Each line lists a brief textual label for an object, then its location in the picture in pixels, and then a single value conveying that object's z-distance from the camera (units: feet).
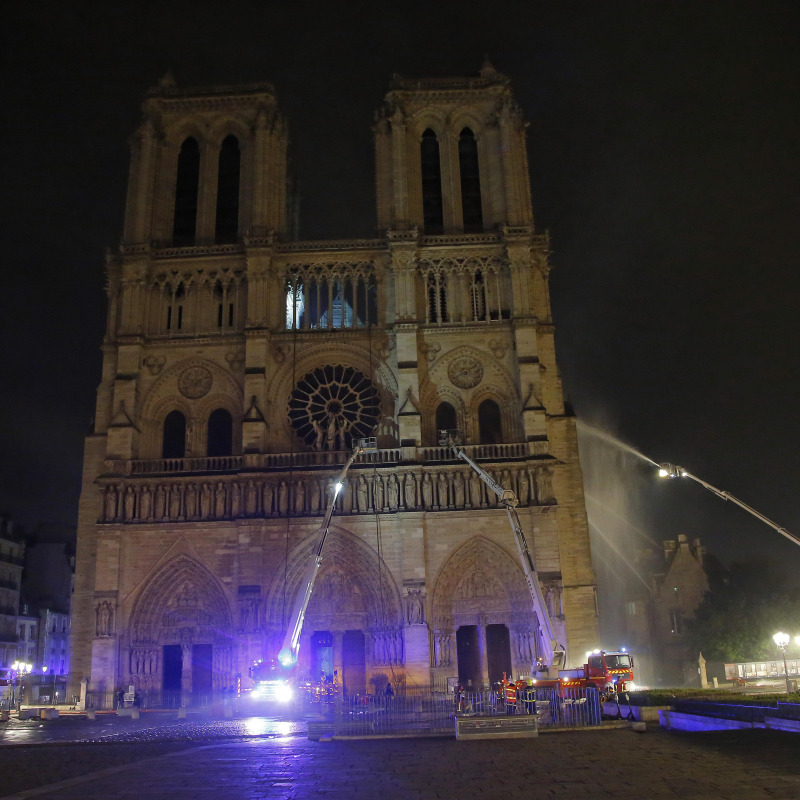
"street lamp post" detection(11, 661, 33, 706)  110.76
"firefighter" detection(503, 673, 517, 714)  76.78
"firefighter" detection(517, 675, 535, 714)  65.30
